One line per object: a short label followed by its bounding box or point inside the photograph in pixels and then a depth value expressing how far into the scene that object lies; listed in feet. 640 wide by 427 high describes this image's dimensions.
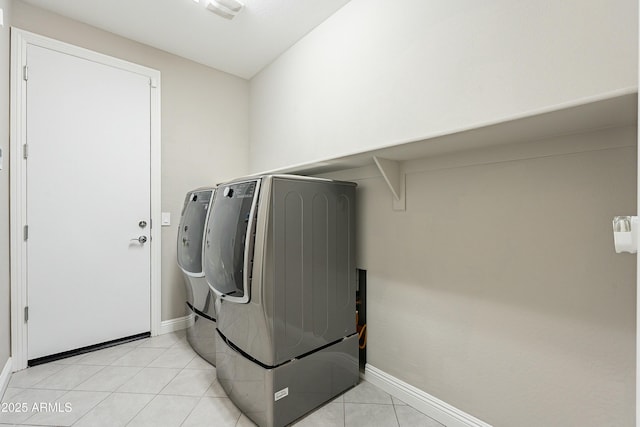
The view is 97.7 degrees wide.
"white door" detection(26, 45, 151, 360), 6.82
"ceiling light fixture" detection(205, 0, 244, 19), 6.55
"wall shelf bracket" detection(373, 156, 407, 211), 5.29
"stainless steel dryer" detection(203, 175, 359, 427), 4.62
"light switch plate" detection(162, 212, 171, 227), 8.66
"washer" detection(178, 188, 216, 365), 6.72
